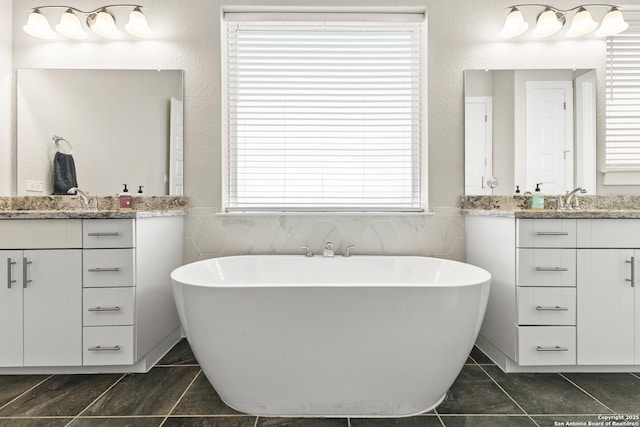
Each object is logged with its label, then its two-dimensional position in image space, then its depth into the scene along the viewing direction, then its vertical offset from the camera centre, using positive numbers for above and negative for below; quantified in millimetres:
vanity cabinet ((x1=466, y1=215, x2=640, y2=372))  1710 -407
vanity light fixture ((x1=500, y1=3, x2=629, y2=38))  2180 +1271
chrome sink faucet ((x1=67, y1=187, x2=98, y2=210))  2146 +82
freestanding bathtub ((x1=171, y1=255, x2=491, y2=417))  1320 -532
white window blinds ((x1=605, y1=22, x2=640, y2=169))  2293 +761
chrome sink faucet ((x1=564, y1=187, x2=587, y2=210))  2148 +92
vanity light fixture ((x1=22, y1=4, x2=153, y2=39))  2170 +1244
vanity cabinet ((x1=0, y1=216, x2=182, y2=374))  1716 -428
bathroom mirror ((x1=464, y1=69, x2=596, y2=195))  2260 +585
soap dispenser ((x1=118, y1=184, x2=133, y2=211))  2166 +66
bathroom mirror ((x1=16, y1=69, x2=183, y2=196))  2258 +586
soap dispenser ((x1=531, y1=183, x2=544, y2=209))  2170 +82
